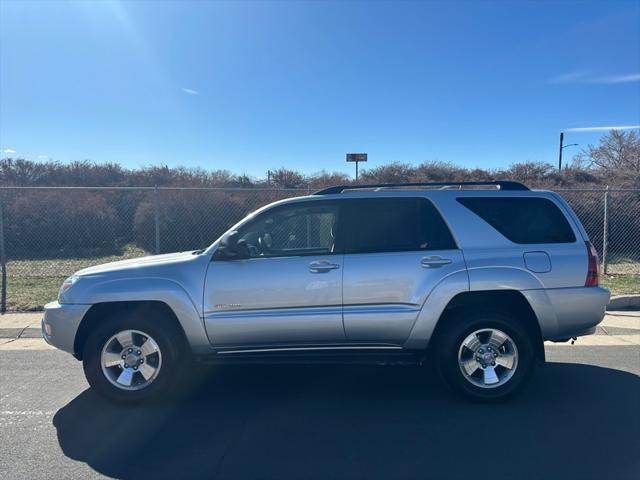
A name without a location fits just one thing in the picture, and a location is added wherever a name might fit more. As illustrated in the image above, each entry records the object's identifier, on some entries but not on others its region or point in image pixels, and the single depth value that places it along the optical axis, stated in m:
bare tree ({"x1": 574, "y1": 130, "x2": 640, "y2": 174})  27.34
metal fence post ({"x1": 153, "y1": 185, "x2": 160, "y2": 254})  9.39
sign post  14.55
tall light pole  27.94
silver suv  4.38
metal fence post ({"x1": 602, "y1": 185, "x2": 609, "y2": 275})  10.19
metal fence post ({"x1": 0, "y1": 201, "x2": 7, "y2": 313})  8.40
